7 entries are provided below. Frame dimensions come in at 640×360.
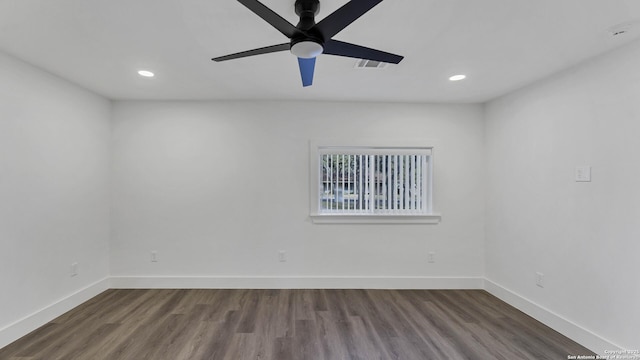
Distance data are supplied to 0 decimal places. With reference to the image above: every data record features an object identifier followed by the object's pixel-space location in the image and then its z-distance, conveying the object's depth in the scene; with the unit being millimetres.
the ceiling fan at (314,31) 1290
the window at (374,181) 3602
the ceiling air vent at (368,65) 2388
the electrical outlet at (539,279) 2746
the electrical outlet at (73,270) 2938
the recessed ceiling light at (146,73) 2623
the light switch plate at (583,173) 2322
